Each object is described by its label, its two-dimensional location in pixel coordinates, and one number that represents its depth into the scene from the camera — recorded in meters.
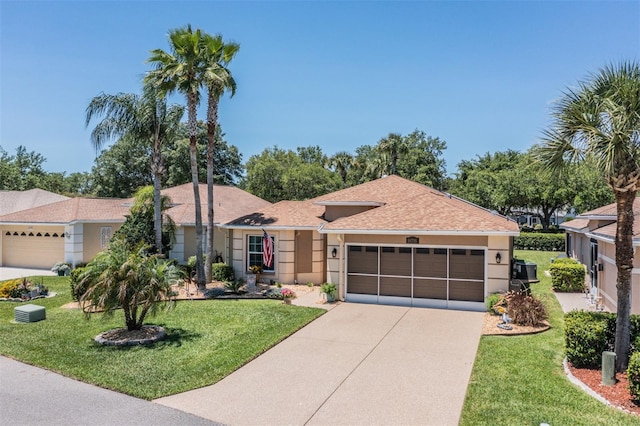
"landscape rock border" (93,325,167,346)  10.33
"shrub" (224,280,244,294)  16.95
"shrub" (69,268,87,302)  14.43
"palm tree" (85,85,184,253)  19.28
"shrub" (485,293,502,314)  13.29
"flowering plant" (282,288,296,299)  15.10
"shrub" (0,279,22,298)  15.98
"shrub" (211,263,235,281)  19.33
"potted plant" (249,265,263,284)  18.84
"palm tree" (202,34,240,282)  16.45
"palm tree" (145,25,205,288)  15.98
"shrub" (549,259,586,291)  17.42
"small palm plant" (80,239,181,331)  10.12
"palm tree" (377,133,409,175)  47.16
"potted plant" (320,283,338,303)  15.30
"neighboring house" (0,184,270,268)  22.97
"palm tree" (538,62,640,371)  7.73
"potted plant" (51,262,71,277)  22.17
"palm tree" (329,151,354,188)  56.25
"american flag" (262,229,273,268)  18.23
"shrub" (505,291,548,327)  11.75
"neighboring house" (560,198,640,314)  11.34
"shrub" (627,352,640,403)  6.79
